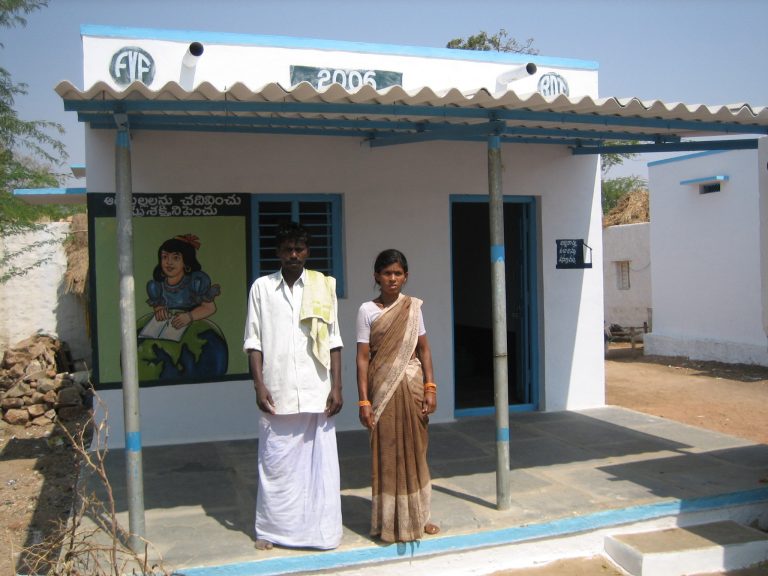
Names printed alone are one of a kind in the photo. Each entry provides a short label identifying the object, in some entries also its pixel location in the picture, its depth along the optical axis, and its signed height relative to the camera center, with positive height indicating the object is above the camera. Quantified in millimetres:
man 4094 -581
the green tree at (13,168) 11047 +2260
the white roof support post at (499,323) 4734 -206
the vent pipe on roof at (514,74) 7430 +2217
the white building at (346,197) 6328 +929
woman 4152 -621
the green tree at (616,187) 28638 +4048
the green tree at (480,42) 23812 +8139
